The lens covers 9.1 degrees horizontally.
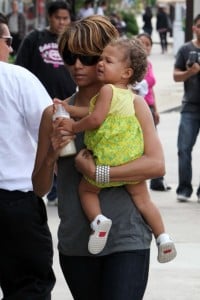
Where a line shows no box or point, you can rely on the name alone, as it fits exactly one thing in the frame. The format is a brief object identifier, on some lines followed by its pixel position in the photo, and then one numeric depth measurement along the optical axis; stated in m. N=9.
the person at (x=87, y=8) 42.97
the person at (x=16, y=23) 32.73
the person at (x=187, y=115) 12.32
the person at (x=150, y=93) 12.26
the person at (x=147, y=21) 58.68
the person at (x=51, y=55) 11.29
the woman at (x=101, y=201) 5.00
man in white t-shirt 5.78
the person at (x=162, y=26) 51.73
